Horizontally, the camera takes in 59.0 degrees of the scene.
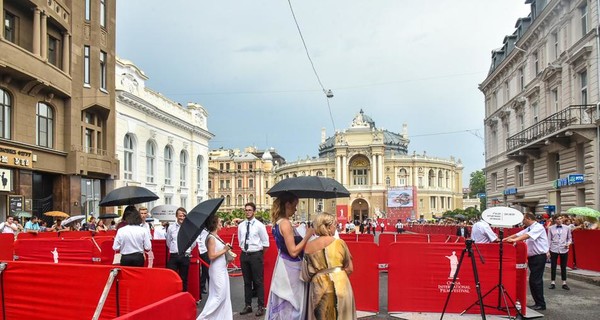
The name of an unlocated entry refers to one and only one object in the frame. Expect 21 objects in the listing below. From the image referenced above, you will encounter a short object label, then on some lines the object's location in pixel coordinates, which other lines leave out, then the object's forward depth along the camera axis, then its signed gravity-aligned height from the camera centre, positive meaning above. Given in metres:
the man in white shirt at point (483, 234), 11.05 -0.97
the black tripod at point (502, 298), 9.12 -1.95
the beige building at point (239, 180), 114.94 +2.41
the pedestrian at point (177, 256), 10.20 -1.24
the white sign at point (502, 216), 8.97 -0.50
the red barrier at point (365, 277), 9.62 -1.60
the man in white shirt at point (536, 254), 9.89 -1.28
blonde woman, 5.76 -0.89
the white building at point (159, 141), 35.88 +4.08
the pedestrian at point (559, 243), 12.76 -1.40
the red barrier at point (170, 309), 4.16 -1.02
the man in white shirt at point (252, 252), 9.80 -1.14
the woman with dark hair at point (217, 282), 6.80 -1.18
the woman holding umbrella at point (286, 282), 6.30 -1.10
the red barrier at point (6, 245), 13.92 -1.33
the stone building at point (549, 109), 23.22 +4.28
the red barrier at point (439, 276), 9.40 -1.57
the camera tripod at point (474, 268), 8.05 -1.28
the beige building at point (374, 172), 114.50 +3.89
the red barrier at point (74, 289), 5.87 -1.11
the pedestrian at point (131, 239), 9.04 -0.80
